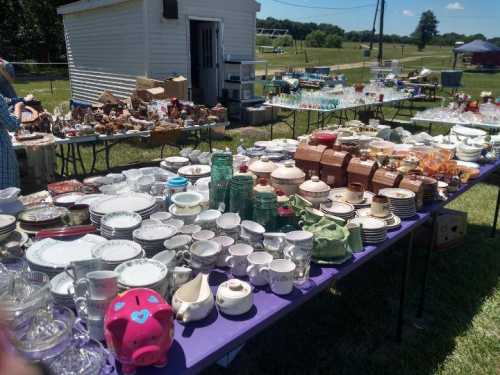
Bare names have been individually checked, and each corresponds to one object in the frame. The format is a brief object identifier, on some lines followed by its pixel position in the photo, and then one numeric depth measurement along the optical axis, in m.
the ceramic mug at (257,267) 1.70
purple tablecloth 1.31
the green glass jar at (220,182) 2.22
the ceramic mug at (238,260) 1.76
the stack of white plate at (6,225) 1.88
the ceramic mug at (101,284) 1.32
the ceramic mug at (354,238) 2.08
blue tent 23.05
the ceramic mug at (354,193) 2.56
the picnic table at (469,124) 5.65
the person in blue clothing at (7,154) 3.50
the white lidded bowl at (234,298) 1.53
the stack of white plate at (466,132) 4.17
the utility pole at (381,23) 24.94
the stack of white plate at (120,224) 1.89
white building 9.26
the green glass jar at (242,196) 2.11
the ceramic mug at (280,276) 1.67
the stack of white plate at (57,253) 1.63
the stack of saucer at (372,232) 2.20
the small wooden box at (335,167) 2.78
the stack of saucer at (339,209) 2.30
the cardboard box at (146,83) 8.73
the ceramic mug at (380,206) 2.37
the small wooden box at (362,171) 2.75
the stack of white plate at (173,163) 3.16
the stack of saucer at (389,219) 2.37
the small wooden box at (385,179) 2.67
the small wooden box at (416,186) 2.62
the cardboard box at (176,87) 8.77
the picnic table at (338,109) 7.87
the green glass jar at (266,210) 2.01
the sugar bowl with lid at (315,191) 2.39
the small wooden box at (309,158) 2.82
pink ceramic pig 1.17
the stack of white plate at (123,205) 2.10
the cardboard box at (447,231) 4.12
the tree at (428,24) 89.12
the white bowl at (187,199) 2.20
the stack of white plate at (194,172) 2.89
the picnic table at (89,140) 4.99
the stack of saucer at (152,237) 1.78
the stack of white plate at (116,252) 1.58
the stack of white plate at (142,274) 1.44
